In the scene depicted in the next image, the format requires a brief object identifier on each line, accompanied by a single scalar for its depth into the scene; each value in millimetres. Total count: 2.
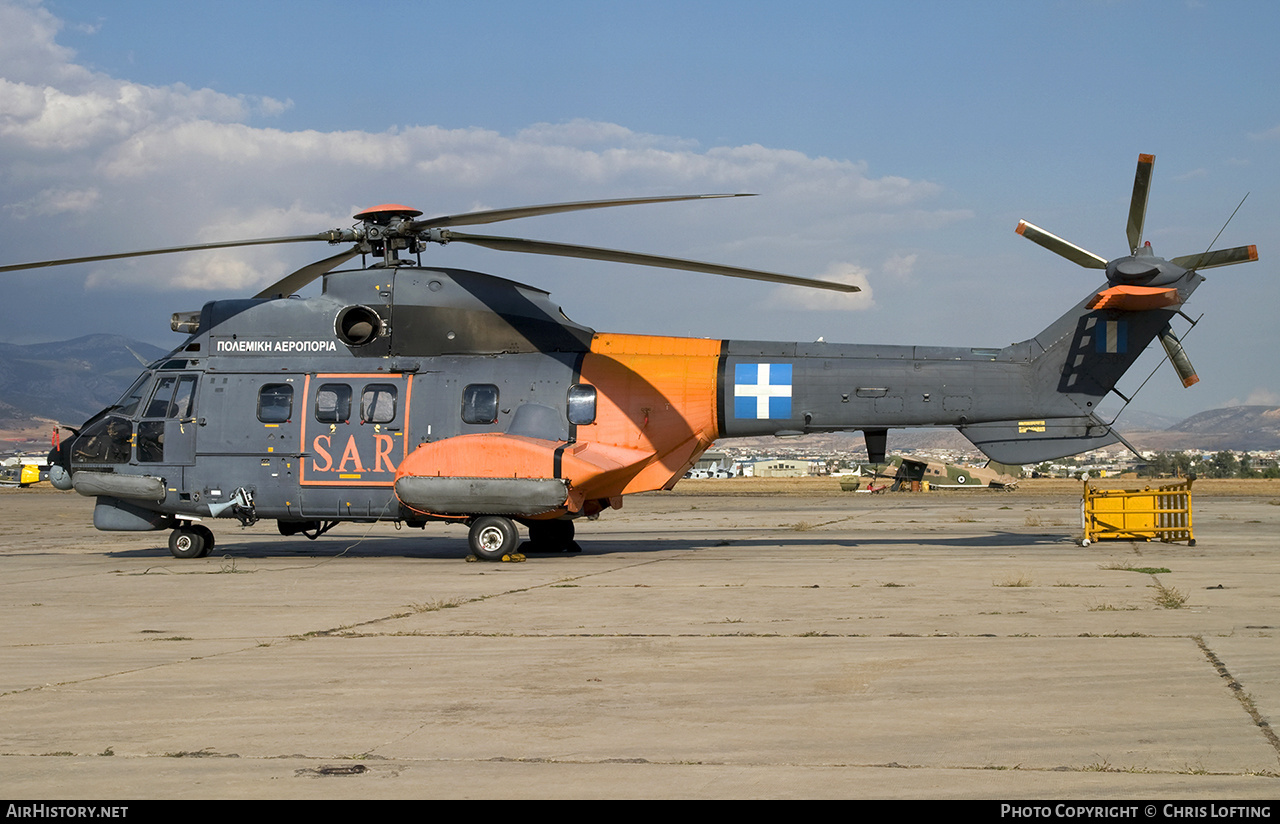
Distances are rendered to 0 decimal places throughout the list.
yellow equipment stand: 19703
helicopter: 17203
